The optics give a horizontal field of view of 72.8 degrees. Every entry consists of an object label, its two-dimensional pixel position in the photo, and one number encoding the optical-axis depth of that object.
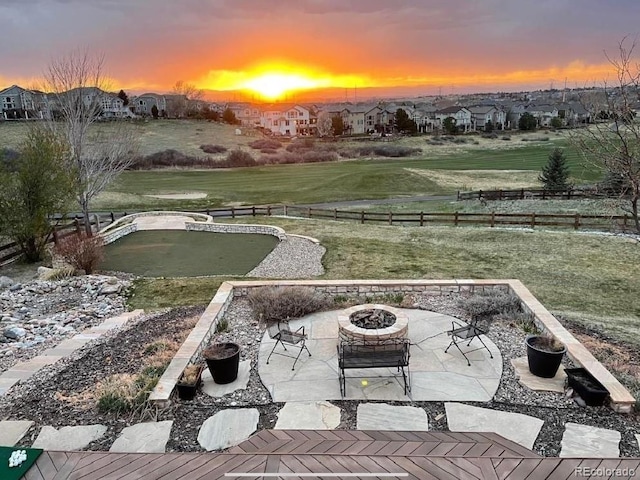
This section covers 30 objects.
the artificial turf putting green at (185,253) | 13.91
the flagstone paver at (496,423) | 4.78
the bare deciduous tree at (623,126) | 7.94
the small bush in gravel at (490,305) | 8.05
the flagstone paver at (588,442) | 4.45
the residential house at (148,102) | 93.27
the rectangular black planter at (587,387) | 5.27
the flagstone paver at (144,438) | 4.60
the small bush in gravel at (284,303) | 8.05
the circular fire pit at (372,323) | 6.59
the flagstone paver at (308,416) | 4.99
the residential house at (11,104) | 66.90
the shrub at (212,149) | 54.50
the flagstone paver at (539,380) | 5.71
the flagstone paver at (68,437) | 4.69
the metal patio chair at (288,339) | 6.46
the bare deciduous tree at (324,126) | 82.62
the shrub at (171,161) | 47.59
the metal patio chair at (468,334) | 6.48
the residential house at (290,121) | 94.12
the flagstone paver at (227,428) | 4.73
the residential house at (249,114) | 104.05
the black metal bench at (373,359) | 5.66
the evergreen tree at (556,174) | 29.61
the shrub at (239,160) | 49.60
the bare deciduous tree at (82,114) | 19.19
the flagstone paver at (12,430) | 4.83
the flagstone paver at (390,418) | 4.97
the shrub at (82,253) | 12.80
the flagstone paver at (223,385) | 5.77
